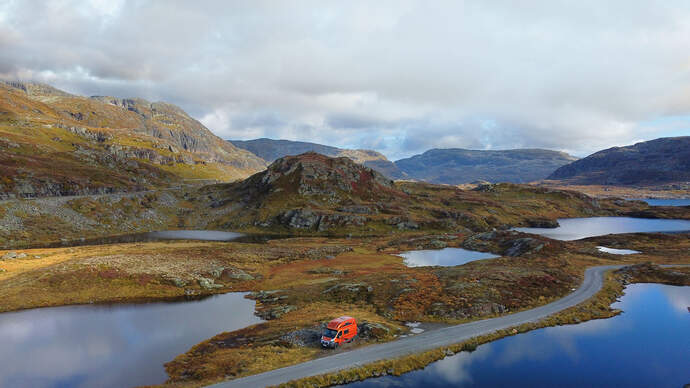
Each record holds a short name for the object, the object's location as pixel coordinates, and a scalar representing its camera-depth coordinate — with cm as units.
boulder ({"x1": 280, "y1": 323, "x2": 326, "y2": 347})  4438
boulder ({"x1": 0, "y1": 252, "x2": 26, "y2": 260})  9061
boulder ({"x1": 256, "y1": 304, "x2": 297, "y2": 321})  5794
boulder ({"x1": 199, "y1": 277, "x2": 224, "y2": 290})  7431
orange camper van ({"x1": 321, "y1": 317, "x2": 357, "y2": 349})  4262
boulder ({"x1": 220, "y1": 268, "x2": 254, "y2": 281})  8156
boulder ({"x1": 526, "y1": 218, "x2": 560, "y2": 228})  19138
